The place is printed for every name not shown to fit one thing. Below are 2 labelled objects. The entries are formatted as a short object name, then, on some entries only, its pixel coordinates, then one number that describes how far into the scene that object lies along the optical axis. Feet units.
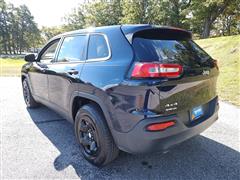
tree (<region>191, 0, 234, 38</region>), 82.89
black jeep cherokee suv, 6.69
